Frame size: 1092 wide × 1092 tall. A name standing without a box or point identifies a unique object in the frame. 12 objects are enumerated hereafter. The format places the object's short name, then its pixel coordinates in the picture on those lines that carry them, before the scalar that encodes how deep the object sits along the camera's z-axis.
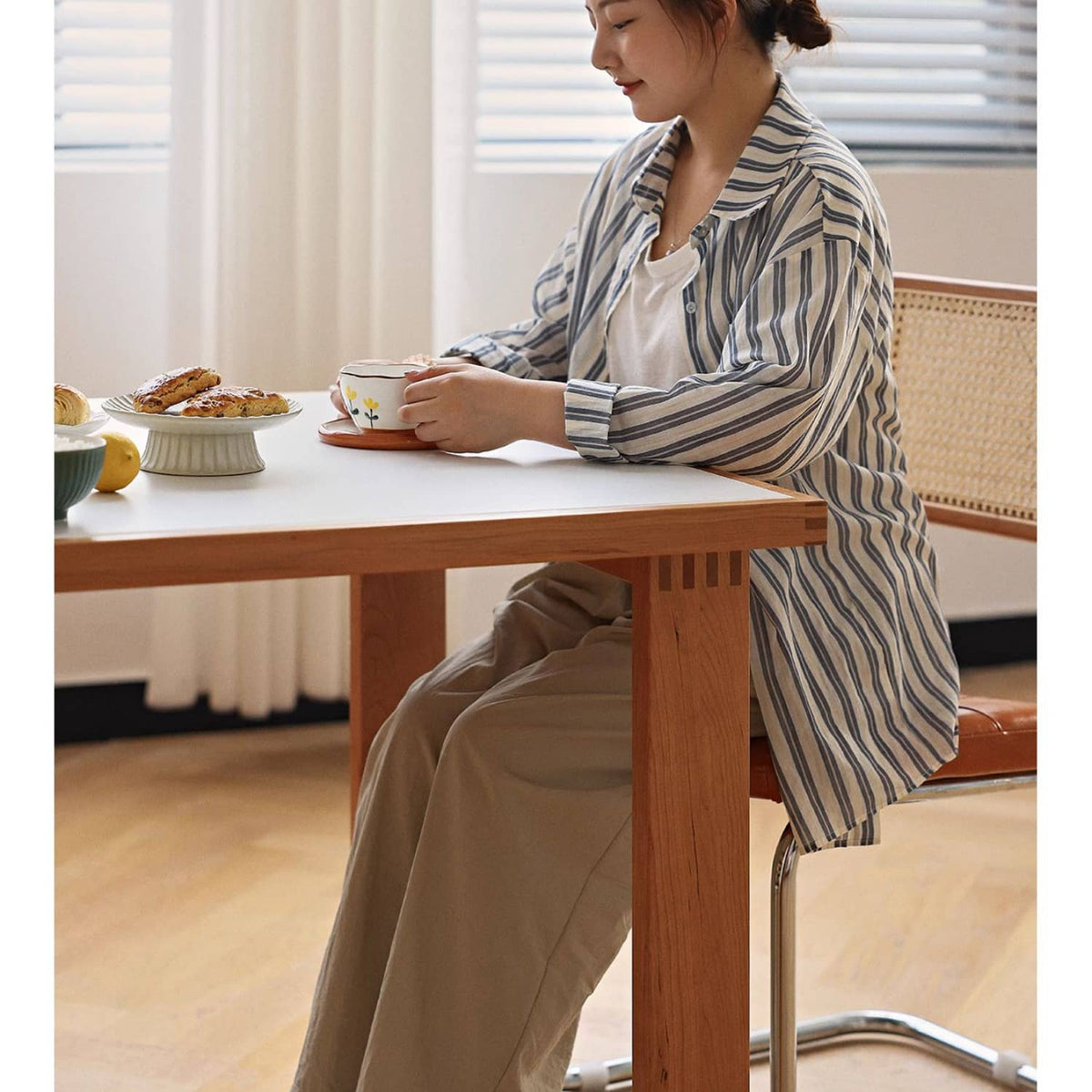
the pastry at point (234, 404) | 2.79
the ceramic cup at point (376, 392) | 2.92
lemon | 2.70
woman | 2.88
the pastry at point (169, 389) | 2.82
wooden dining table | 2.62
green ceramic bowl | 2.57
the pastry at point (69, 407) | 2.77
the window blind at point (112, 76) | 4.51
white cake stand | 2.78
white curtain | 4.39
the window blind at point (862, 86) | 4.95
